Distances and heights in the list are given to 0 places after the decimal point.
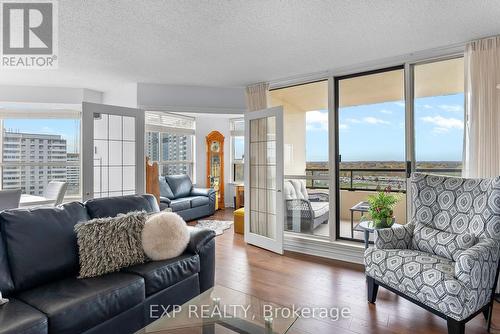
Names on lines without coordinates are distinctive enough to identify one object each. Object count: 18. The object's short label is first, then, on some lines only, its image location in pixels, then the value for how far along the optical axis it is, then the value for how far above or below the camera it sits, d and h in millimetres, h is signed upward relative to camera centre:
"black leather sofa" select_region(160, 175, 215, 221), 5707 -686
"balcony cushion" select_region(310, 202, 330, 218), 4423 -667
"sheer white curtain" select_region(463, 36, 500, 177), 2770 +584
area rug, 5363 -1172
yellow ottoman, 5016 -986
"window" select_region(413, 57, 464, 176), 3271 +544
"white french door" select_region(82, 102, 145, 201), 3826 +225
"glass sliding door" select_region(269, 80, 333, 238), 4355 +168
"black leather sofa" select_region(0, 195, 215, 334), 1584 -783
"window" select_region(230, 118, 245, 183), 7648 +460
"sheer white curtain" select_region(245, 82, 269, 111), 4383 +1097
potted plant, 3002 -478
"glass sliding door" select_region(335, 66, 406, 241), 4148 +436
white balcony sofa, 4348 -675
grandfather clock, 7371 +50
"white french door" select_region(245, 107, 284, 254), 4012 -191
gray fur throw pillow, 2033 -587
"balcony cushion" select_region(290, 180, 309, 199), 4430 -344
